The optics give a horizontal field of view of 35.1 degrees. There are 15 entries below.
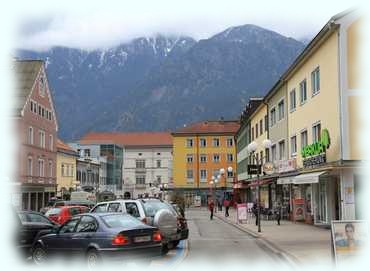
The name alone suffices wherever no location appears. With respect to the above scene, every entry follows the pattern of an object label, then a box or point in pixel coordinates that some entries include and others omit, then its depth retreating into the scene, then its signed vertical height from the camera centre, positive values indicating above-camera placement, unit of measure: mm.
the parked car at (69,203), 43219 -716
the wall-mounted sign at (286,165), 37156 +1803
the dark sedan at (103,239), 13938 -1136
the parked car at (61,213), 30109 -1002
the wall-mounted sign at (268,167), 35888 +1570
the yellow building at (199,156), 101938 +6497
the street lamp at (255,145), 32500 +2641
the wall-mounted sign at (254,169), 31172 +1269
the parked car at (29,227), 18172 -1083
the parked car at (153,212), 18562 -629
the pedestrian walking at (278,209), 35375 -1175
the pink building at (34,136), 58156 +6245
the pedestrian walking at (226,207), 51538 -1256
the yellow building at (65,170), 74875 +3231
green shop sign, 27964 +2314
